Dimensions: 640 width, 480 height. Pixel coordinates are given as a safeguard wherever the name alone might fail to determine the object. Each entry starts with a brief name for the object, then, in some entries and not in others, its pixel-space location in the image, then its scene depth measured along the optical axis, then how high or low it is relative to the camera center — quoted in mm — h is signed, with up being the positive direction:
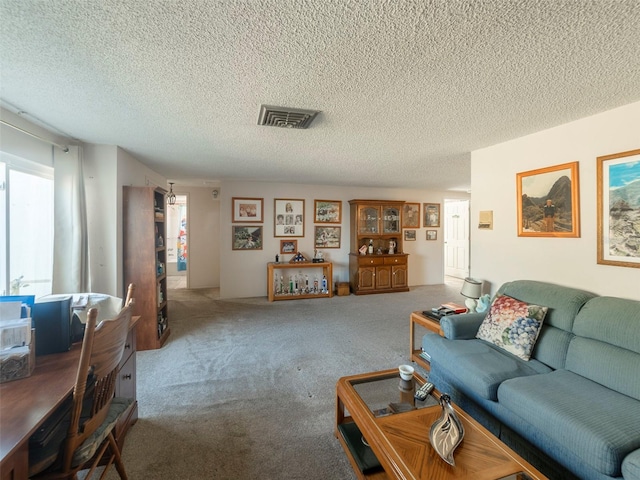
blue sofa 1264 -903
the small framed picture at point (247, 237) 5375 +54
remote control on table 1629 -950
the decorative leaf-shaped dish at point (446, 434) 1177 -914
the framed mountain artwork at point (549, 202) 2281 +326
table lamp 2820 -600
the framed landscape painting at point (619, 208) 1913 +209
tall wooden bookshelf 3092 -192
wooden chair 1097 -798
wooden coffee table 1106 -968
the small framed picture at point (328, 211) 5805 +620
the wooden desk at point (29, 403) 882 -638
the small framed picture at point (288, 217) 5562 +468
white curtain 2598 +191
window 2134 +135
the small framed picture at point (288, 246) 5633 -142
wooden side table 2598 -903
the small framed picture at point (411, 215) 6367 +555
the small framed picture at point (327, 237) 5848 +44
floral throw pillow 2002 -702
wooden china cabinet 5691 -283
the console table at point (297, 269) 5145 -734
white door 7328 -4
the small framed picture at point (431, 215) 6543 +571
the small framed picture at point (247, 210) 5328 +605
